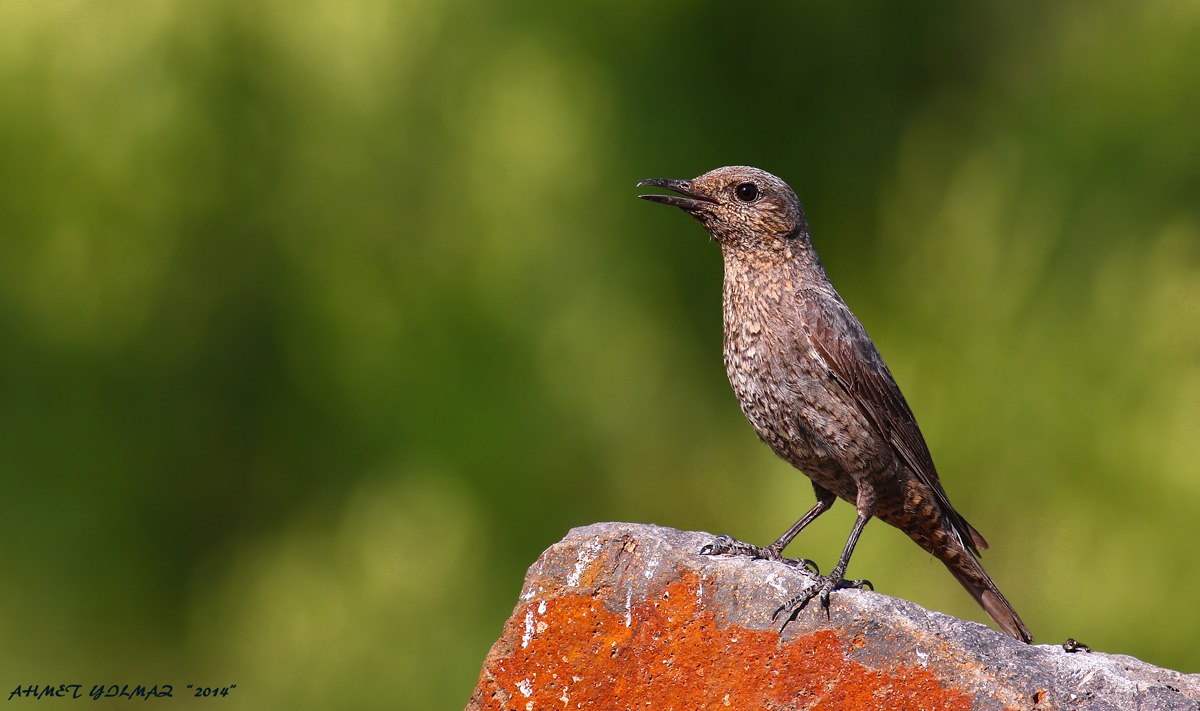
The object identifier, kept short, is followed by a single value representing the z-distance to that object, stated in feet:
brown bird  27.32
